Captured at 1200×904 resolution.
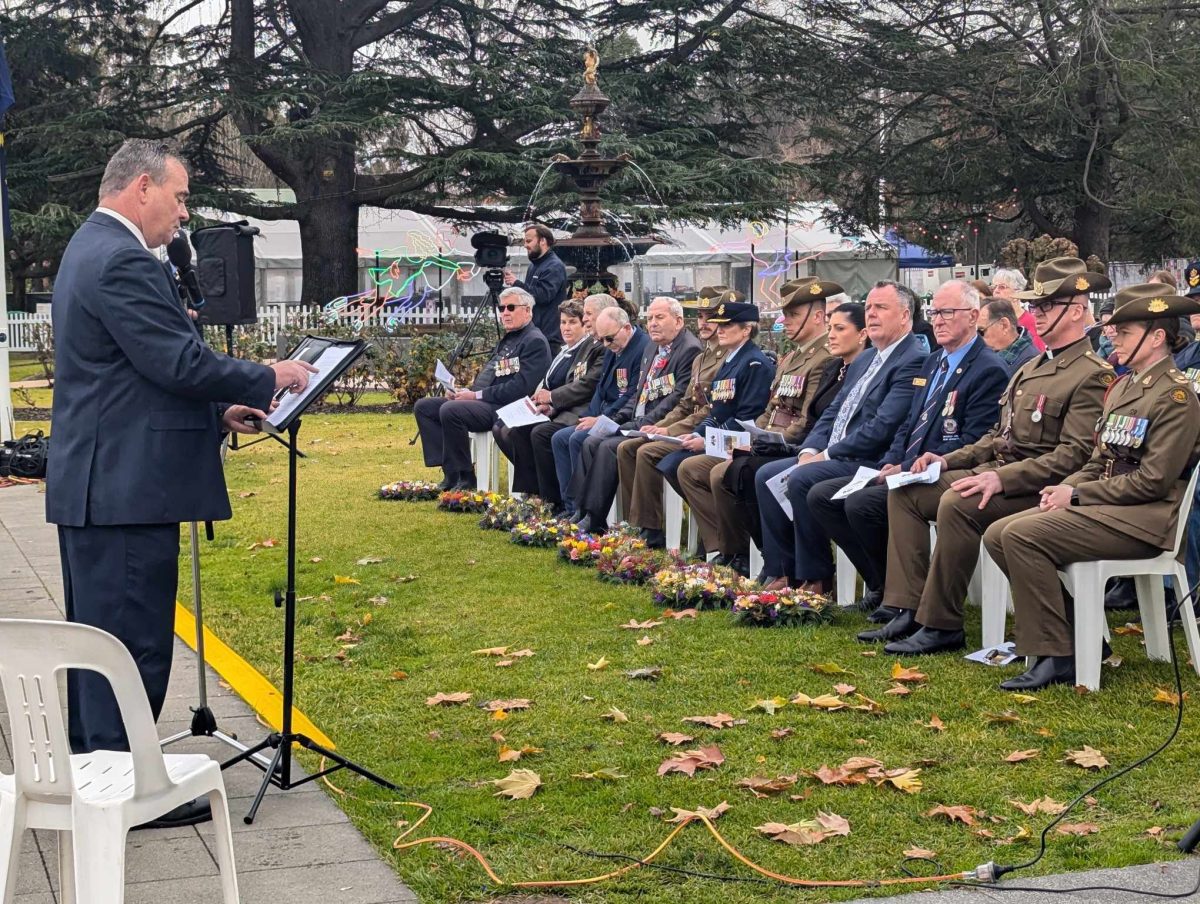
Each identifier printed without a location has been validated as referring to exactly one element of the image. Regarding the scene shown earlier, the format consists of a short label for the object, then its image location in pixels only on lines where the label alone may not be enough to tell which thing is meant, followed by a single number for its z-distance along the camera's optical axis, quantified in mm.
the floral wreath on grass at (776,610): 7930
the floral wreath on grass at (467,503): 12742
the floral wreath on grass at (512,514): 11508
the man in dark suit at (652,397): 10867
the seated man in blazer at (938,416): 7715
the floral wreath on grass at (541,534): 10930
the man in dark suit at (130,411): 4766
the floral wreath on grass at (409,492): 13516
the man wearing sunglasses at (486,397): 13211
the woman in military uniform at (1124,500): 6422
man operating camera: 14391
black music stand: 4879
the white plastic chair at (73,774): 3322
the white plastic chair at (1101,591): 6410
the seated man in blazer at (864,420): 8273
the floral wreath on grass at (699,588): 8461
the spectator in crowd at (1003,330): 9844
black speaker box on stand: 7535
